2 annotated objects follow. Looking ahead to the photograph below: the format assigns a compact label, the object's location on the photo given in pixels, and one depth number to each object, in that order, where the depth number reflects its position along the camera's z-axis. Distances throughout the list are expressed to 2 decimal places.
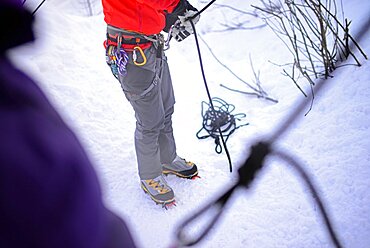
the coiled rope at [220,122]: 2.57
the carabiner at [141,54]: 1.67
